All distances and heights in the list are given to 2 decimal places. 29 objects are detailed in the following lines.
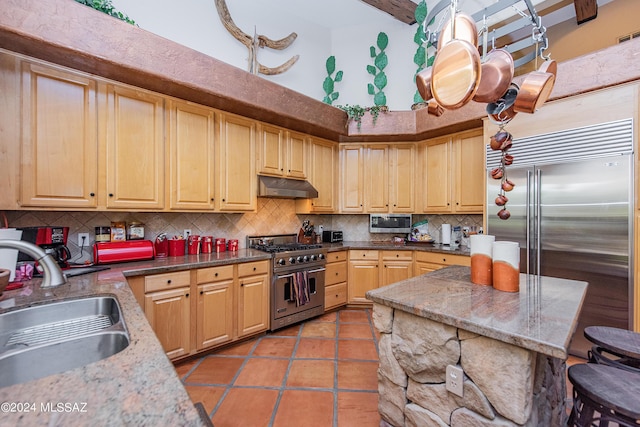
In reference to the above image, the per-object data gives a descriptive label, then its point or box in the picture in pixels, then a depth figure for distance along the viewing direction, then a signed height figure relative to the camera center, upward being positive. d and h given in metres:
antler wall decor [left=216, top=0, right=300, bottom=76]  3.09 +2.11
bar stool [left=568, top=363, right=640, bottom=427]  1.03 -0.72
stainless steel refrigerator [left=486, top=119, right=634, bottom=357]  2.25 +0.01
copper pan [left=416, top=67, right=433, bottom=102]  1.54 +0.74
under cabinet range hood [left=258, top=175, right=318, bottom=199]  3.15 +0.31
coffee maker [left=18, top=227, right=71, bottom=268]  1.95 -0.20
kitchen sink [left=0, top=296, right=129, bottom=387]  0.91 -0.50
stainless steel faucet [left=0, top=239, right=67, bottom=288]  1.26 -0.28
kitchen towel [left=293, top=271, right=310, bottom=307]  3.12 -0.86
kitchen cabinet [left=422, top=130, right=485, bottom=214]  3.40 +0.52
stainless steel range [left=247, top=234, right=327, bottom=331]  3.01 -0.77
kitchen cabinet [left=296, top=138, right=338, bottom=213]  3.77 +0.52
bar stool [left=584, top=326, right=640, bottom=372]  1.34 -0.67
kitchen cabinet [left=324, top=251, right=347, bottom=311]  3.56 -0.90
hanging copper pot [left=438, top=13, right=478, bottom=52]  1.37 +0.93
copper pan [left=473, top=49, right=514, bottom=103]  1.36 +0.69
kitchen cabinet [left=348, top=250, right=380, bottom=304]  3.75 -0.82
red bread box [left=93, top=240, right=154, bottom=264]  2.25 -0.33
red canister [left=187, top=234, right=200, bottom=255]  2.88 -0.34
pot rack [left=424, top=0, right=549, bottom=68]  1.56 +1.23
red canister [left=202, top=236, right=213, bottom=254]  2.96 -0.35
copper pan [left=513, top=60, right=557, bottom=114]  1.37 +0.62
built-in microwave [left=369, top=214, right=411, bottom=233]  4.06 -0.15
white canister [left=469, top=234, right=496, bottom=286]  1.65 -0.28
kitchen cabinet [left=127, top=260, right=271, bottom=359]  2.24 -0.83
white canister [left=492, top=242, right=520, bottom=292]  1.52 -0.30
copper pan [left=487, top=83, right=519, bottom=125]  1.49 +0.61
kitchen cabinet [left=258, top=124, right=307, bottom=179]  3.25 +0.76
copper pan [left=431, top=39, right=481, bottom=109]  1.20 +0.64
